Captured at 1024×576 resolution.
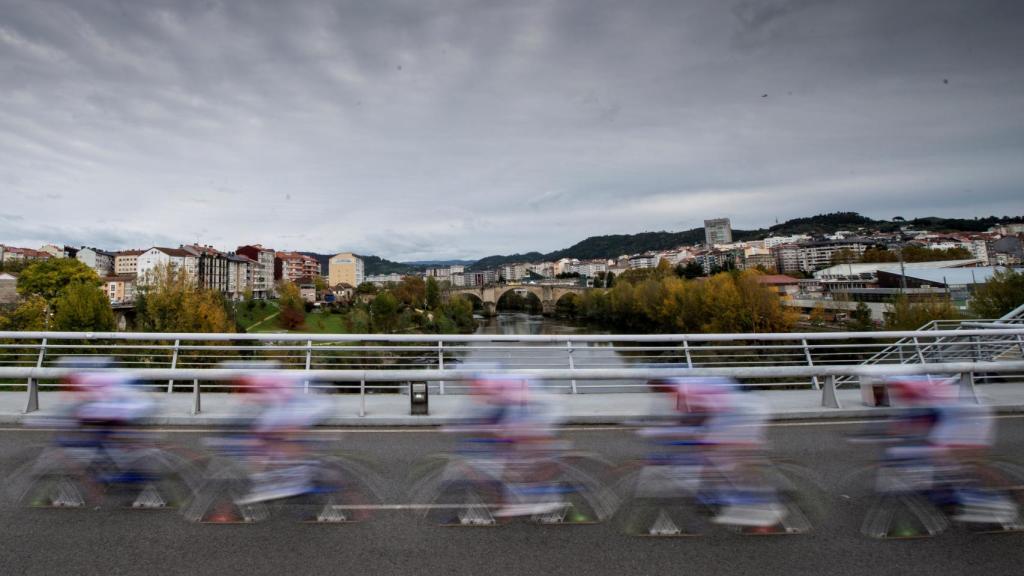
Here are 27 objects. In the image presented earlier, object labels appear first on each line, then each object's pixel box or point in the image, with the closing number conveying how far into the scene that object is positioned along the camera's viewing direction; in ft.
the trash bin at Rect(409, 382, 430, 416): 25.20
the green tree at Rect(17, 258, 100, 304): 182.09
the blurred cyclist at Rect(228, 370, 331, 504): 14.30
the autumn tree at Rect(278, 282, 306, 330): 223.71
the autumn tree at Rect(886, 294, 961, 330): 110.22
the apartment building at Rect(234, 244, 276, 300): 434.34
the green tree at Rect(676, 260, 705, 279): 369.22
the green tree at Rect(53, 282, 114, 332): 102.27
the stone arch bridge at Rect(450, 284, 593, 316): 399.85
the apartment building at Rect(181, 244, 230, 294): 347.77
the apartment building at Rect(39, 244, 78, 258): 418.10
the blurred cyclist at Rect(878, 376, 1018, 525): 13.28
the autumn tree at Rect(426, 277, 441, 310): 361.84
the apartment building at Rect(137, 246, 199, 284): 339.36
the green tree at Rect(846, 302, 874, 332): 137.54
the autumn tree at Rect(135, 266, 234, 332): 109.70
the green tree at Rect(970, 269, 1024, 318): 94.12
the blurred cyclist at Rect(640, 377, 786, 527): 13.84
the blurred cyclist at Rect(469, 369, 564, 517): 14.35
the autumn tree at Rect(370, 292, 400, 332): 237.86
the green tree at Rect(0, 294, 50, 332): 112.68
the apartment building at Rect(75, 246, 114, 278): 388.57
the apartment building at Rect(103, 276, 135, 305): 306.02
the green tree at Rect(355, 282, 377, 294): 437.17
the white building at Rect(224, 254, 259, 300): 390.83
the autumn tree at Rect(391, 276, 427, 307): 366.02
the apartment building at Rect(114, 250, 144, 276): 405.18
